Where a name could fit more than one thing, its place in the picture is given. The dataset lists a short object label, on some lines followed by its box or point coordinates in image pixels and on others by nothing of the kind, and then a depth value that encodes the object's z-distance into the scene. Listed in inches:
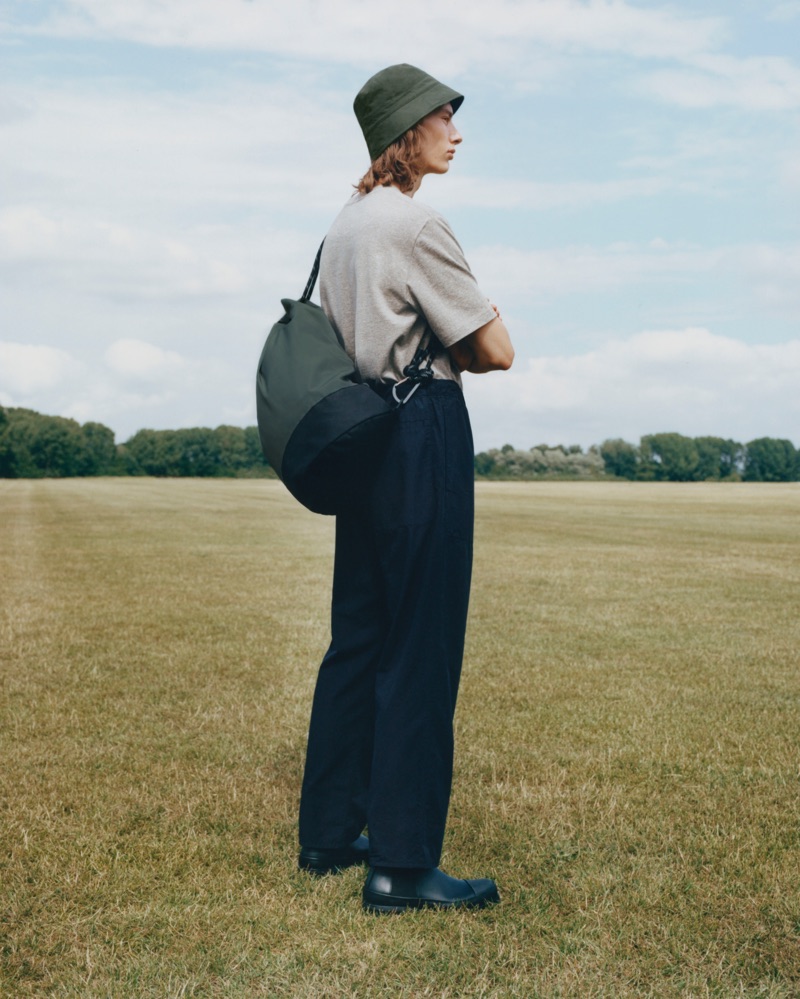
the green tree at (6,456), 4232.3
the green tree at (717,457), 4055.1
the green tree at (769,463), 4138.8
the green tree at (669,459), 3929.6
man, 113.0
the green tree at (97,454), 4594.0
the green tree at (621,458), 3885.3
